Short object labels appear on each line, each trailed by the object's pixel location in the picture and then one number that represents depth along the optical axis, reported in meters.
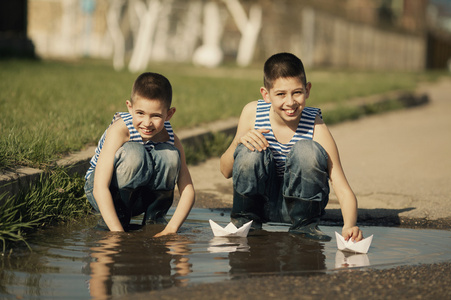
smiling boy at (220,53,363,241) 6.67
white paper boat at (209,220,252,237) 6.58
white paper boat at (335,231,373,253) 6.13
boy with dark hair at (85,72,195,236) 6.72
